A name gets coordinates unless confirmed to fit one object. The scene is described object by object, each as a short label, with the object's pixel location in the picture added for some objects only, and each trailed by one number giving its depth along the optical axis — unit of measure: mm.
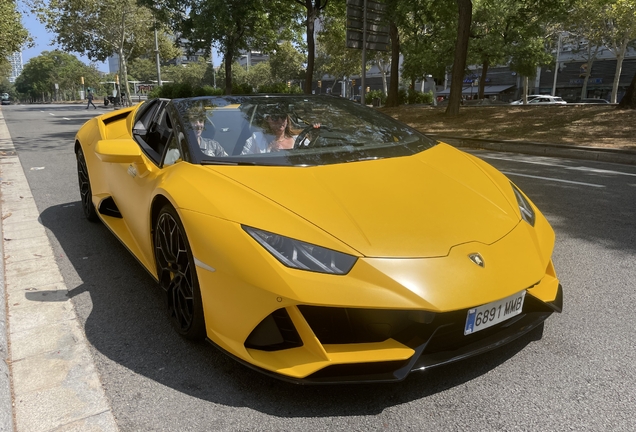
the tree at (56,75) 92494
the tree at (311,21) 22141
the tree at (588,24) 31212
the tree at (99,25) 39500
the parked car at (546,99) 38438
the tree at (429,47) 20373
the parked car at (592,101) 35538
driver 2807
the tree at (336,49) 25188
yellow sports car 1854
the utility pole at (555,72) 52638
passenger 2715
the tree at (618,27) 30216
